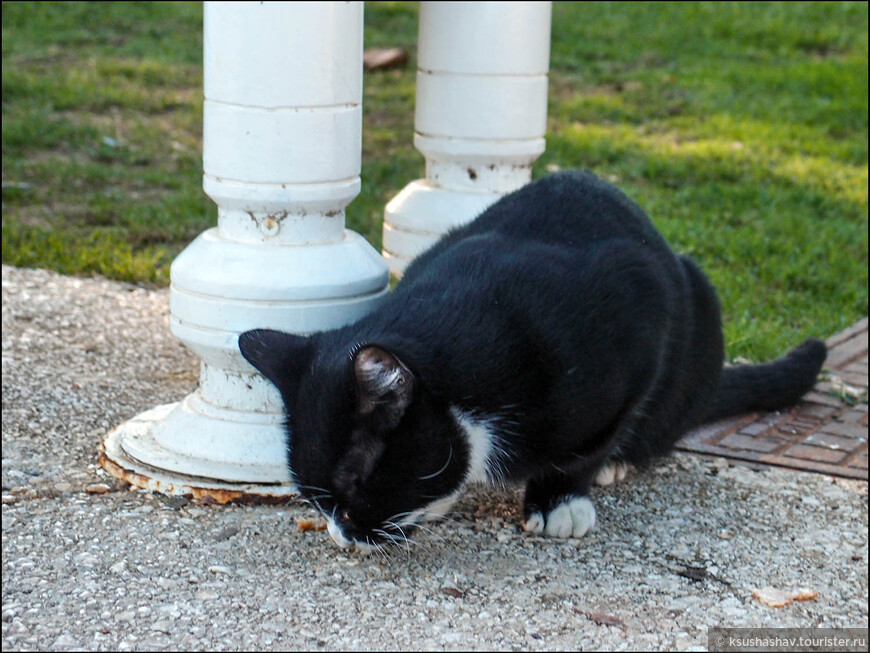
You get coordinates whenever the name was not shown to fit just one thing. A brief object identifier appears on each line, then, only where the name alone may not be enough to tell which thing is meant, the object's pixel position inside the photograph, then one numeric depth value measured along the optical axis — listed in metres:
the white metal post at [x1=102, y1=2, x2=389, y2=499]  2.77
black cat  2.38
